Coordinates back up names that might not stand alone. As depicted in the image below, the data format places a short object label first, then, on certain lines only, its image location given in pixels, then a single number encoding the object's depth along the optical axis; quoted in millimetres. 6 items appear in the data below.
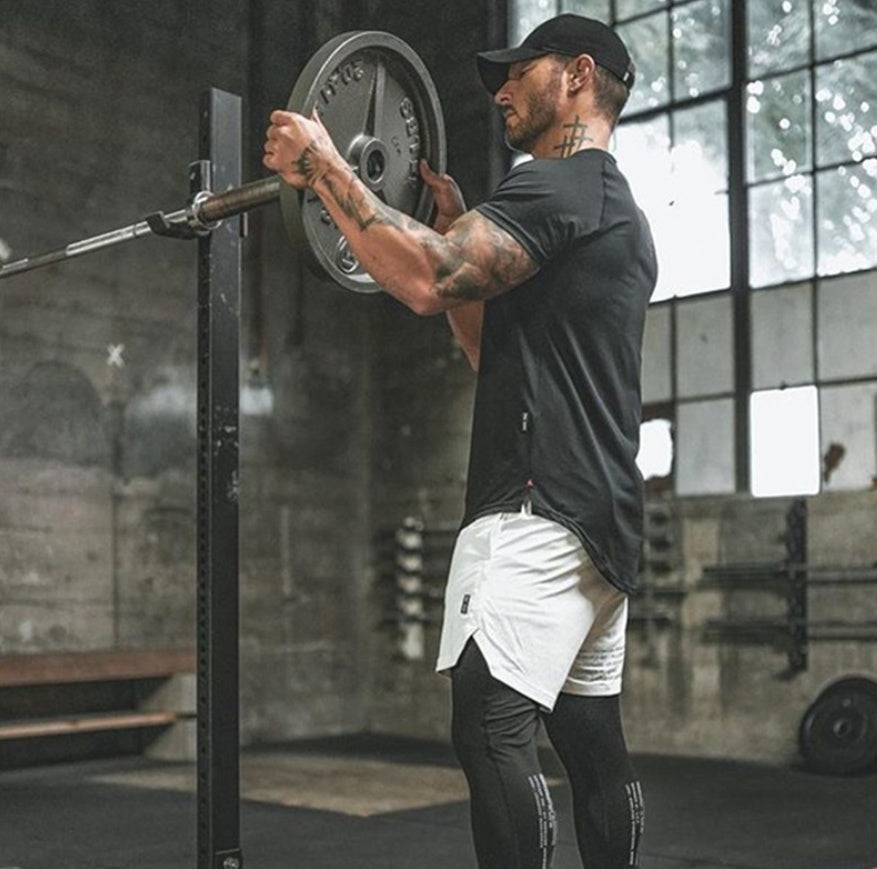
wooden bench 5254
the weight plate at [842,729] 5015
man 1431
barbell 1793
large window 5434
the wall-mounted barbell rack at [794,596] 5266
